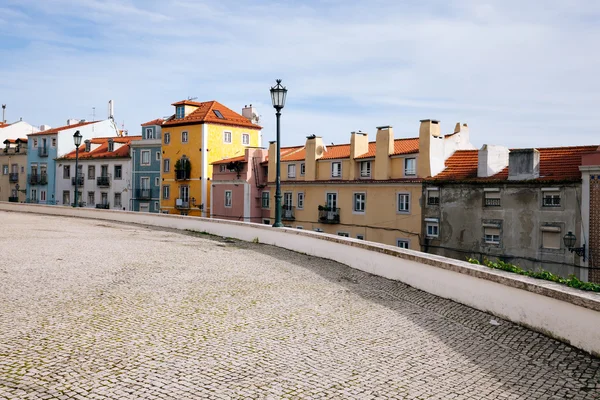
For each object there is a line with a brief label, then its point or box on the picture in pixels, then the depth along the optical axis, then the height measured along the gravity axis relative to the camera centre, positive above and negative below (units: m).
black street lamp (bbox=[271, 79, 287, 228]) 16.67 +3.27
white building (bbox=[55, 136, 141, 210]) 60.69 +3.46
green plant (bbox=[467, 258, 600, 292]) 7.12 -1.03
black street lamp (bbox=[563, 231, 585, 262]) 30.00 -2.09
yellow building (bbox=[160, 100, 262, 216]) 55.62 +6.25
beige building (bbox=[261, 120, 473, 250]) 39.00 +1.93
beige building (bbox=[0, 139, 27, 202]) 69.38 +4.44
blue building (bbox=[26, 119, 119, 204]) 65.69 +6.13
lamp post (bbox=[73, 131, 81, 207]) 31.07 +3.79
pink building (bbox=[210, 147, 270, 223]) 51.06 +1.66
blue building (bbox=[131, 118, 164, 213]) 59.53 +3.71
